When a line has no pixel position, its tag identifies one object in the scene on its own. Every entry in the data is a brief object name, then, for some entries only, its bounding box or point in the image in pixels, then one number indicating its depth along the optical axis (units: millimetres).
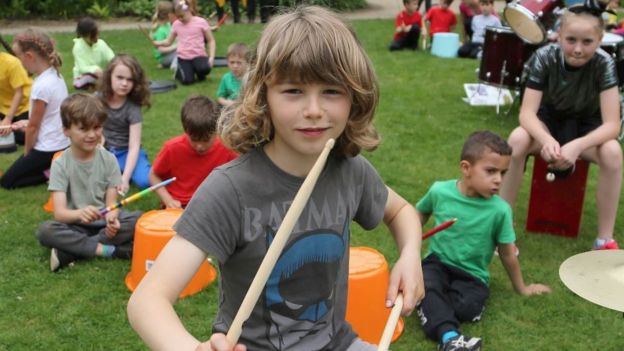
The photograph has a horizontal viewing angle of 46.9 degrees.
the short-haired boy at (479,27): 9936
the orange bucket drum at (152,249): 3600
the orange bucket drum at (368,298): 3082
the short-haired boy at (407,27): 10641
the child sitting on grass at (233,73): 5821
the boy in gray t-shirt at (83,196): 3947
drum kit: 5996
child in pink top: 8531
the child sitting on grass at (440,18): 10875
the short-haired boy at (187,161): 4328
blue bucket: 10109
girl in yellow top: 5797
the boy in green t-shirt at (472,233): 3436
